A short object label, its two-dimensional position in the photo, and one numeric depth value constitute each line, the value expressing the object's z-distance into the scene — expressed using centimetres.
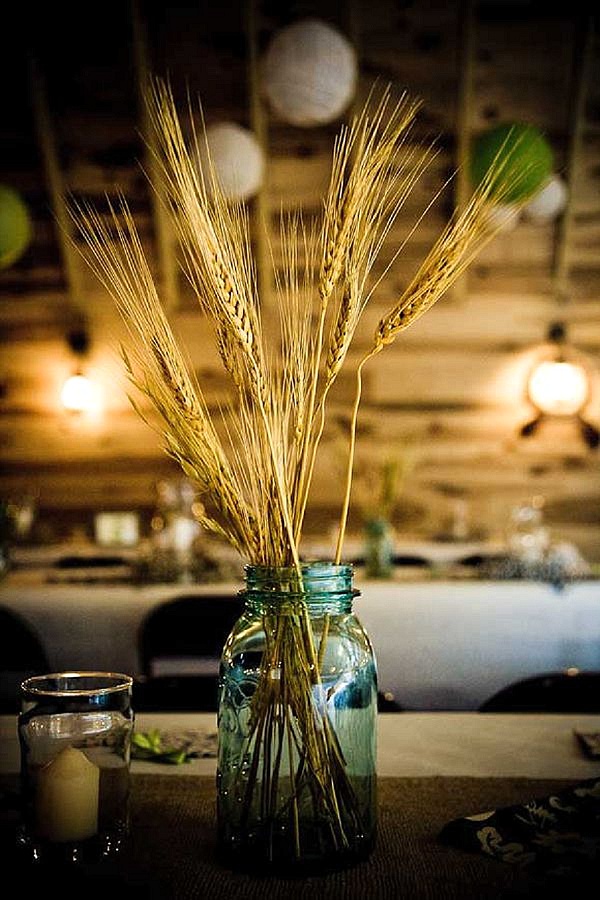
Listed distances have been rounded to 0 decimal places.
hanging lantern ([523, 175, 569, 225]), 534
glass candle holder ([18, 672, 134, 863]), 82
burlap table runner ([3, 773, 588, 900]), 78
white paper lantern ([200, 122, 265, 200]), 465
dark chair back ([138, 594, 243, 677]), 243
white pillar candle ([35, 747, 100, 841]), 81
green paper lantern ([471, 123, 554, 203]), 449
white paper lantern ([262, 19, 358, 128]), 415
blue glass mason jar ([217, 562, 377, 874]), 81
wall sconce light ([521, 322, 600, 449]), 632
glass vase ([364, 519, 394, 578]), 321
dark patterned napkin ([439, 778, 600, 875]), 85
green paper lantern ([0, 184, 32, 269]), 495
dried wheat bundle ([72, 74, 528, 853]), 79
